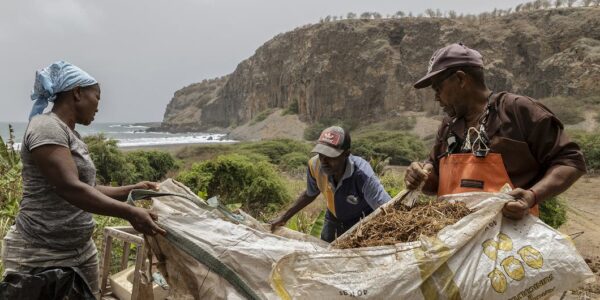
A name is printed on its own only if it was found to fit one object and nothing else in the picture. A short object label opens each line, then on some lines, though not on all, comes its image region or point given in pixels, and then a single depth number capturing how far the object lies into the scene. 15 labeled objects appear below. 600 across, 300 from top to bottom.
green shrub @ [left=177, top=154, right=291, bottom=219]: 8.76
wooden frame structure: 2.64
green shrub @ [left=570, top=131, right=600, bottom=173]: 19.50
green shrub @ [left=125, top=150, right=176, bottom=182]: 15.45
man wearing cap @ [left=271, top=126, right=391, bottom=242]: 3.67
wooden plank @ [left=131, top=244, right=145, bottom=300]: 2.63
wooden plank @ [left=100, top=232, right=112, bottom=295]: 3.08
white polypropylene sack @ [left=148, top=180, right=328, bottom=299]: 1.97
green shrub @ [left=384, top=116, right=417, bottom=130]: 44.47
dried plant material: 1.91
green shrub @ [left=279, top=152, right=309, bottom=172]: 21.70
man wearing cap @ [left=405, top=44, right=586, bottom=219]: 2.02
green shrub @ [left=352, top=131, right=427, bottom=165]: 29.09
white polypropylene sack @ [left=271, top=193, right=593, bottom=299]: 1.70
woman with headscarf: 2.24
